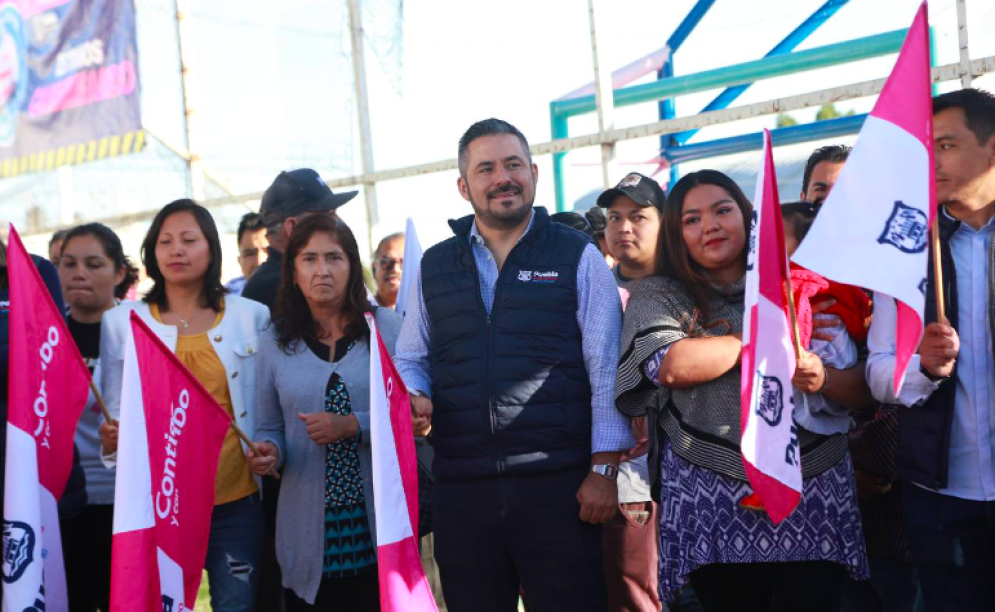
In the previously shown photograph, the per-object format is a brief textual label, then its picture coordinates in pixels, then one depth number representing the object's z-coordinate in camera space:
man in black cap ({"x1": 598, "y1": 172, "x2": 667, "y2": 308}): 4.43
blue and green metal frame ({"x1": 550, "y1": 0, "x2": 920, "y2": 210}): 5.92
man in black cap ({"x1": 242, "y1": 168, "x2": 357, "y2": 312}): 4.64
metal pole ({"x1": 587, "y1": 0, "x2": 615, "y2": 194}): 5.77
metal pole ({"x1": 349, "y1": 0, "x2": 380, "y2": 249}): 6.91
